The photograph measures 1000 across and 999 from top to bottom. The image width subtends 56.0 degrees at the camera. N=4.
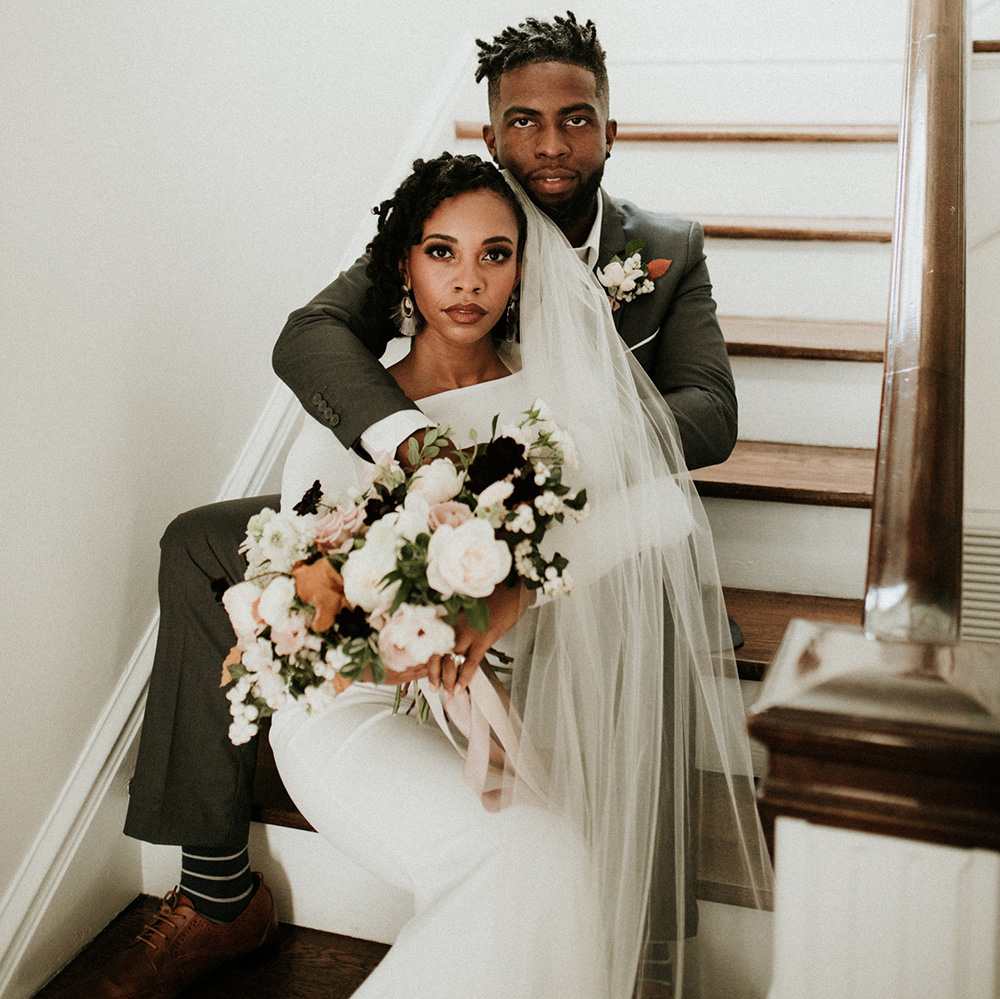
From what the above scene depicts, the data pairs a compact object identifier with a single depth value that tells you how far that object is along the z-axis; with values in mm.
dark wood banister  790
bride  1164
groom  1574
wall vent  1845
